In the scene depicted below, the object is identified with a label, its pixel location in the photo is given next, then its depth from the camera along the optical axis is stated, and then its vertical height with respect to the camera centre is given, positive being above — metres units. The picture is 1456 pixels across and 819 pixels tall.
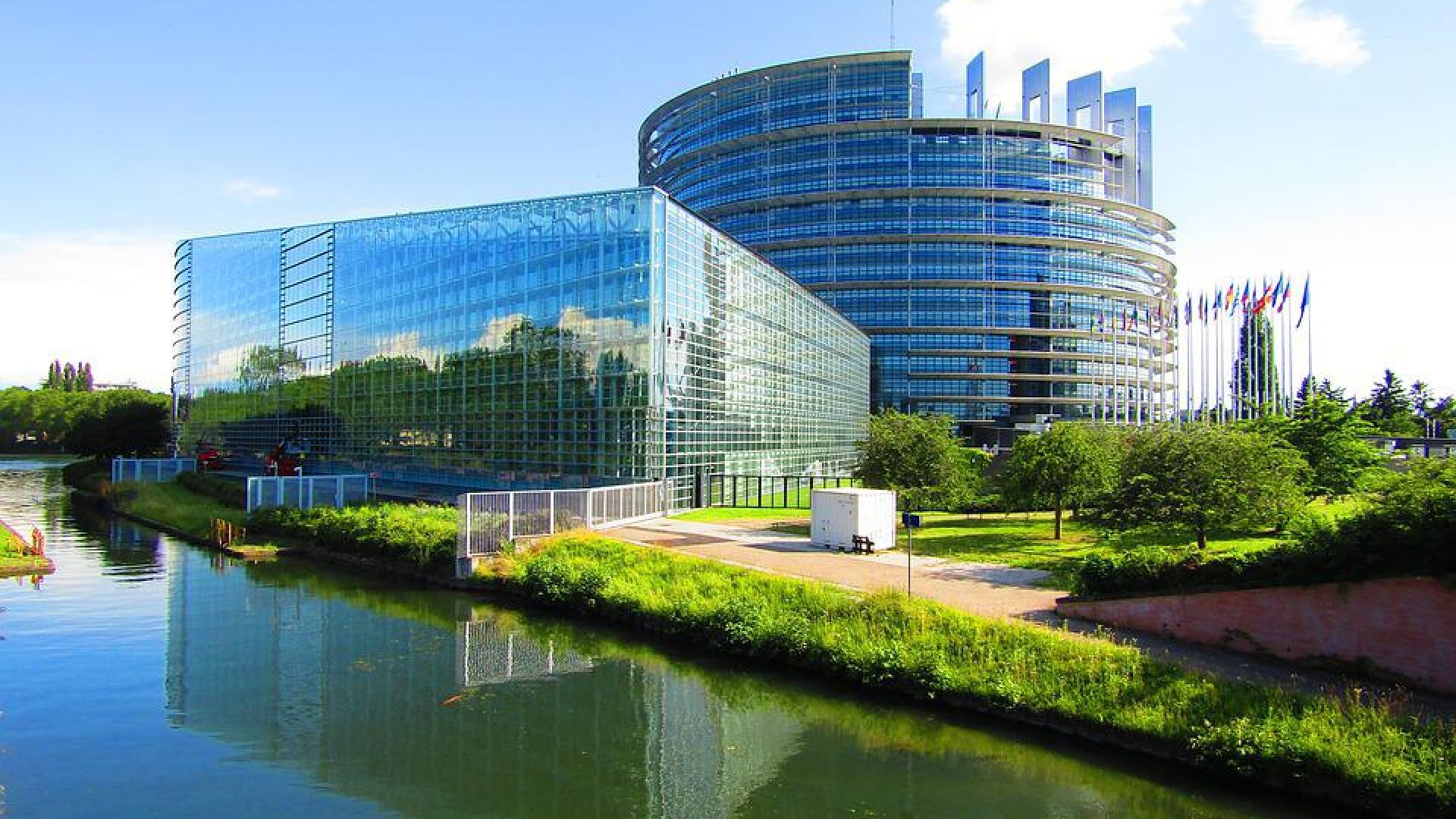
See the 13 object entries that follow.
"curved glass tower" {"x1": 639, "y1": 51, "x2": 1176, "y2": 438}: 105.19 +25.33
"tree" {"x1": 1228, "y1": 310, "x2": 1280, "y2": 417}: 75.56 +7.55
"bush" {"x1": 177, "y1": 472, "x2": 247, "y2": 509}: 50.59 -3.35
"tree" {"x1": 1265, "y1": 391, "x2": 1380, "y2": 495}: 32.06 -0.41
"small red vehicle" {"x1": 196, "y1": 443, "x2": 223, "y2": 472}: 71.75 -2.12
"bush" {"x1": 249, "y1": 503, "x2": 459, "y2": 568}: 30.84 -3.80
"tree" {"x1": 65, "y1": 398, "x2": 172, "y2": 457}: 81.44 +0.28
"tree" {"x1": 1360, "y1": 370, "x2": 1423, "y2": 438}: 80.38 +2.55
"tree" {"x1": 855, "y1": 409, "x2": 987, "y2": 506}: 36.16 -0.95
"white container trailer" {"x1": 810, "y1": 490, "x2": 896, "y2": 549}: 30.16 -2.94
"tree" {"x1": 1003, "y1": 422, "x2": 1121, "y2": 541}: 32.19 -1.36
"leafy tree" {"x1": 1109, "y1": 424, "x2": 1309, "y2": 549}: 25.09 -1.42
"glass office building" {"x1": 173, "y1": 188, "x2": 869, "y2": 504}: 39.56 +4.87
